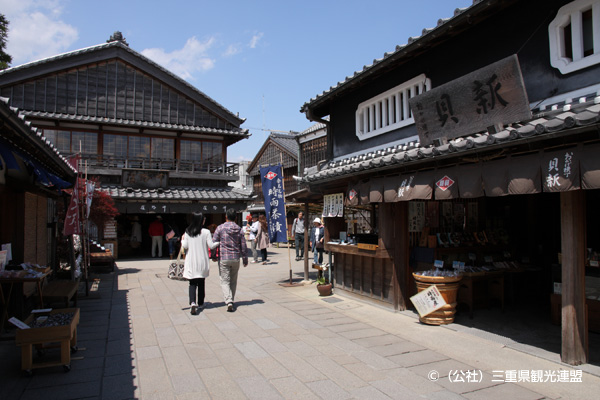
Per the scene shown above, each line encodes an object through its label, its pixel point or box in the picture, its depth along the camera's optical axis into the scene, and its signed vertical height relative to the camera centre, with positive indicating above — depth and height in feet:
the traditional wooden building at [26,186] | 17.65 +2.15
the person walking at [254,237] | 59.77 -3.97
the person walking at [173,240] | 60.49 -4.21
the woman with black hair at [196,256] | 27.86 -3.15
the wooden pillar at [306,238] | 40.17 -2.80
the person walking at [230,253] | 28.60 -3.09
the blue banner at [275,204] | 38.01 +0.82
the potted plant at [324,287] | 34.19 -6.81
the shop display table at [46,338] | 16.53 -5.42
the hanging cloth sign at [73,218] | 30.53 -0.25
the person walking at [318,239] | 44.60 -3.46
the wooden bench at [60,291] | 24.98 -5.20
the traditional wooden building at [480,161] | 17.56 +2.83
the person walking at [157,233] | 65.10 -3.44
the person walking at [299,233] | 59.82 -3.39
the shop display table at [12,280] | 20.85 -3.53
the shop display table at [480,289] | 26.58 -5.80
